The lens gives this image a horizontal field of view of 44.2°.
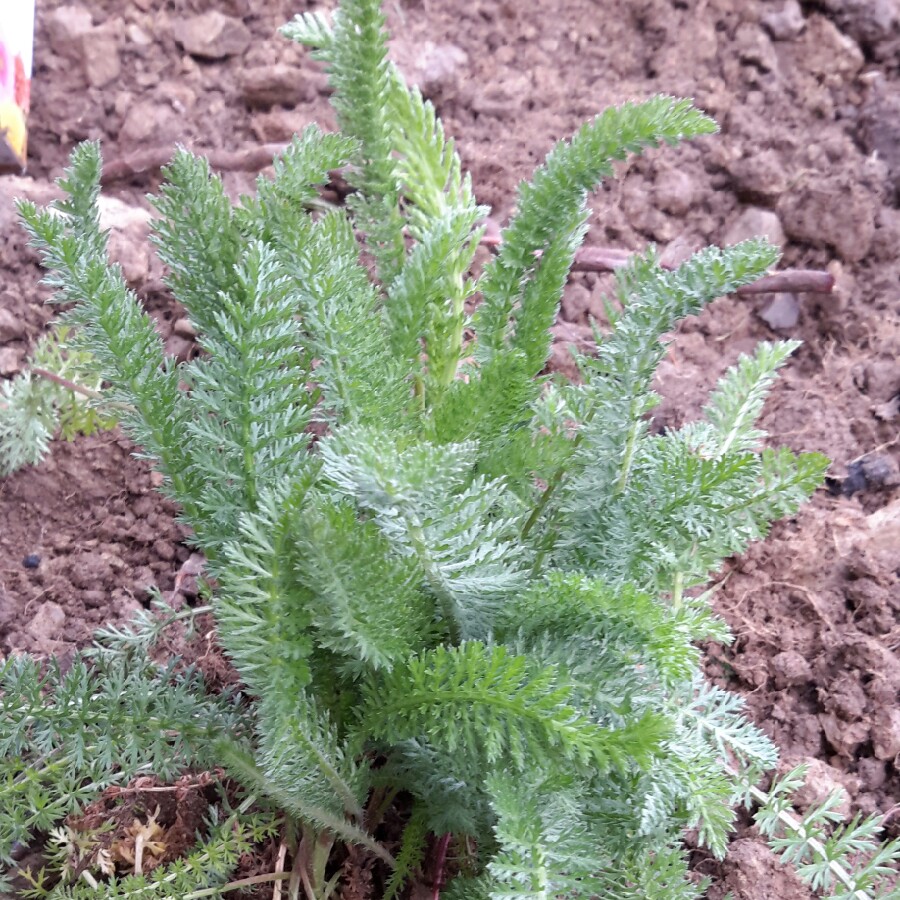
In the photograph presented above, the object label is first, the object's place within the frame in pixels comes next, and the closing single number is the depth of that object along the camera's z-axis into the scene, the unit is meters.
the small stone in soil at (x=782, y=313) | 0.47
